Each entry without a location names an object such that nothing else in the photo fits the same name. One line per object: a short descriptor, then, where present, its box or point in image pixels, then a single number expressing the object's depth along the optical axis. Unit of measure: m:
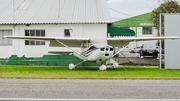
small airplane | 14.41
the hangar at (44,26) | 20.28
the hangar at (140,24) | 50.16
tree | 29.16
